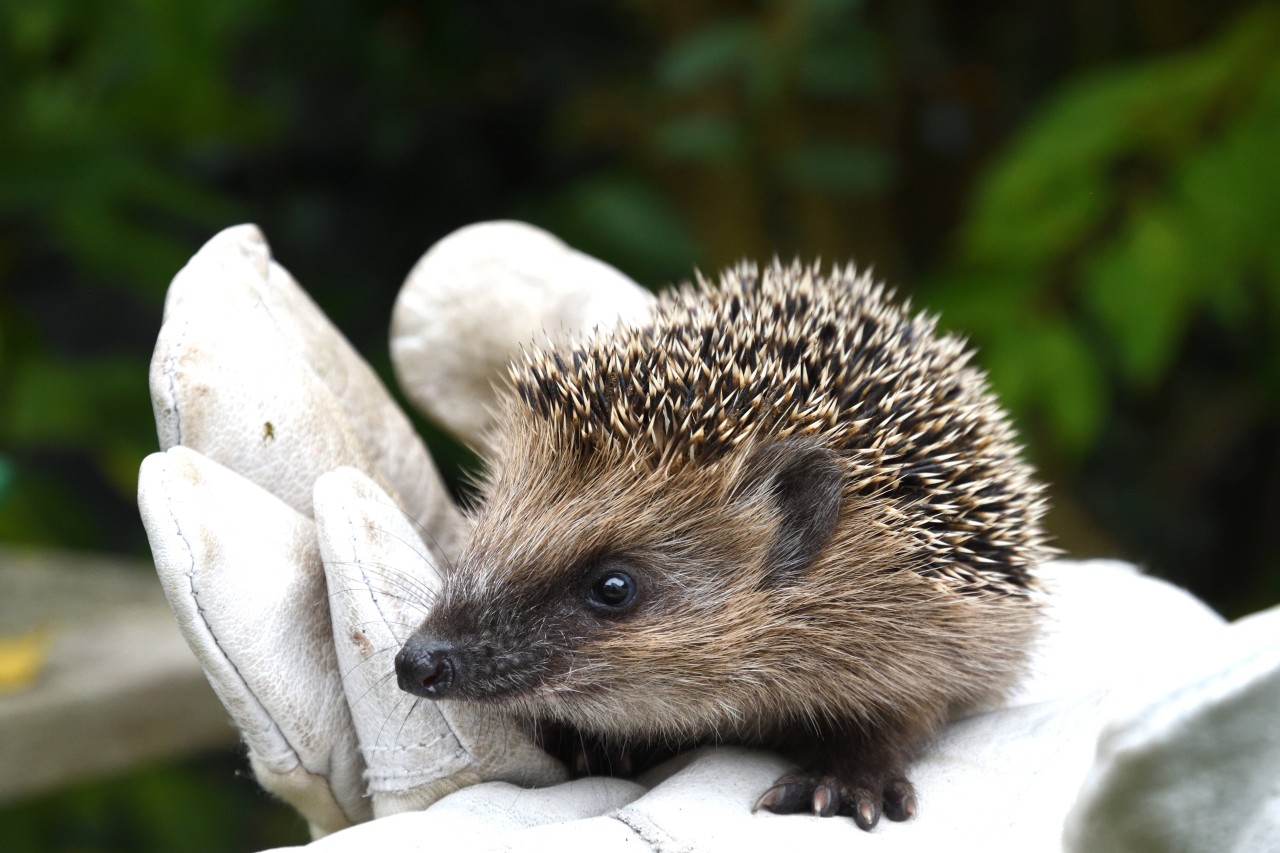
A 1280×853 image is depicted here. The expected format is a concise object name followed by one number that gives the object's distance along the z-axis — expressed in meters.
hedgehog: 0.54
